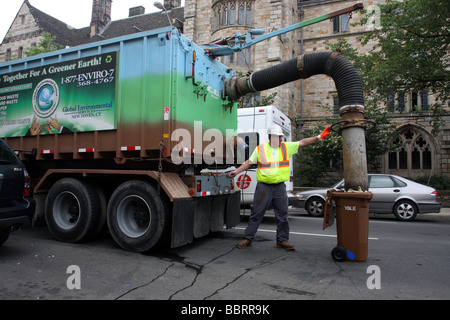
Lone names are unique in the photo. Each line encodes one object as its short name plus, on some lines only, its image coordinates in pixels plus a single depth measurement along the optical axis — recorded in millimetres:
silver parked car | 10164
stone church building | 21656
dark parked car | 4473
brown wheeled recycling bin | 4418
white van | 8289
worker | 5281
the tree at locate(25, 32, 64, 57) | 22958
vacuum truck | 4910
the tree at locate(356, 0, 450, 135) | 11766
